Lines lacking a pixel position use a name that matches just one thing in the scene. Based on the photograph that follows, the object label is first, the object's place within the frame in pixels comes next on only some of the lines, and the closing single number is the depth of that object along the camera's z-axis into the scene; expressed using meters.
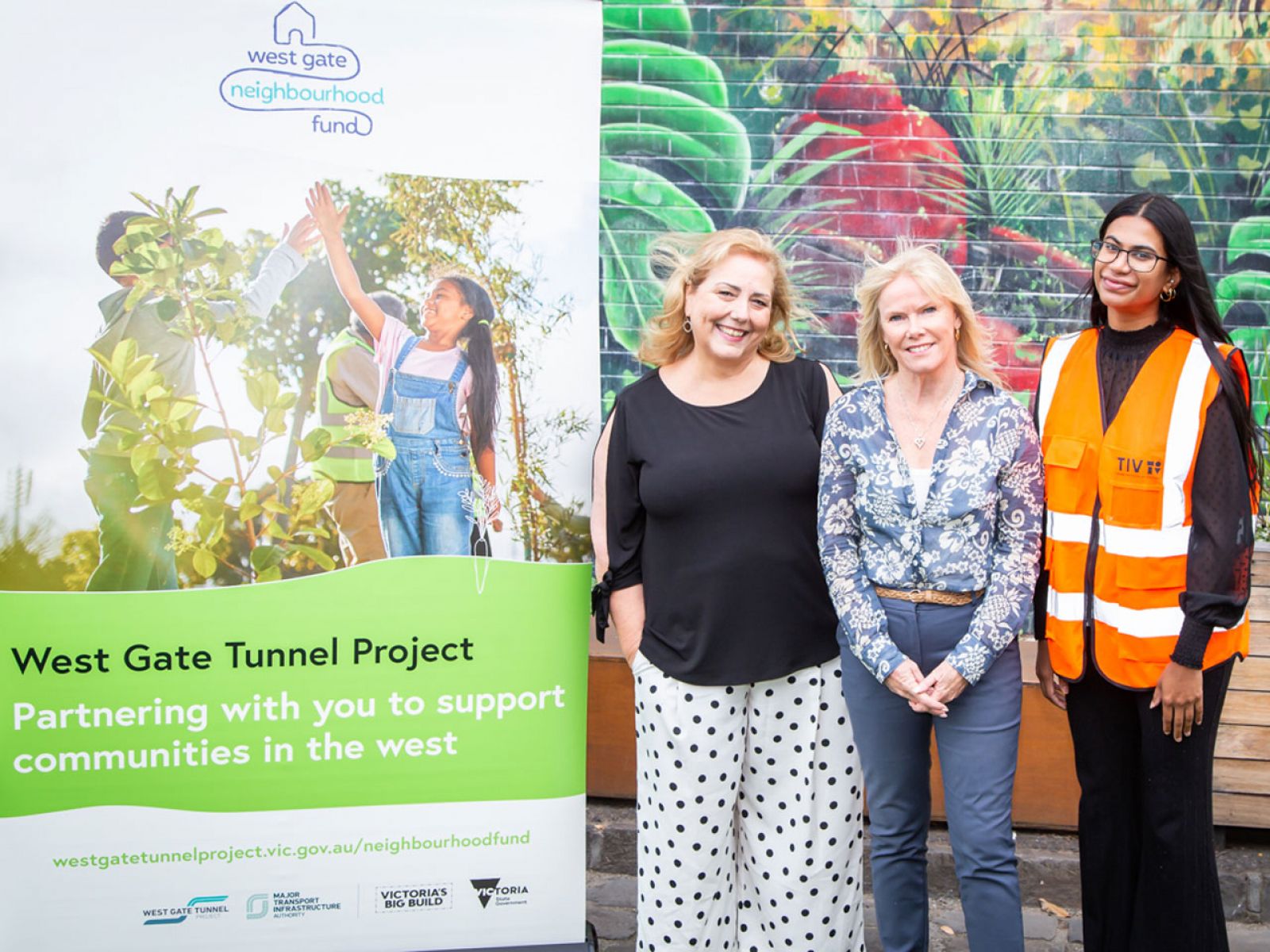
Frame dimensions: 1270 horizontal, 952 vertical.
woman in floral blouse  2.34
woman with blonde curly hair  2.45
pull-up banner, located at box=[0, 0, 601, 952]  2.44
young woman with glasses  2.29
